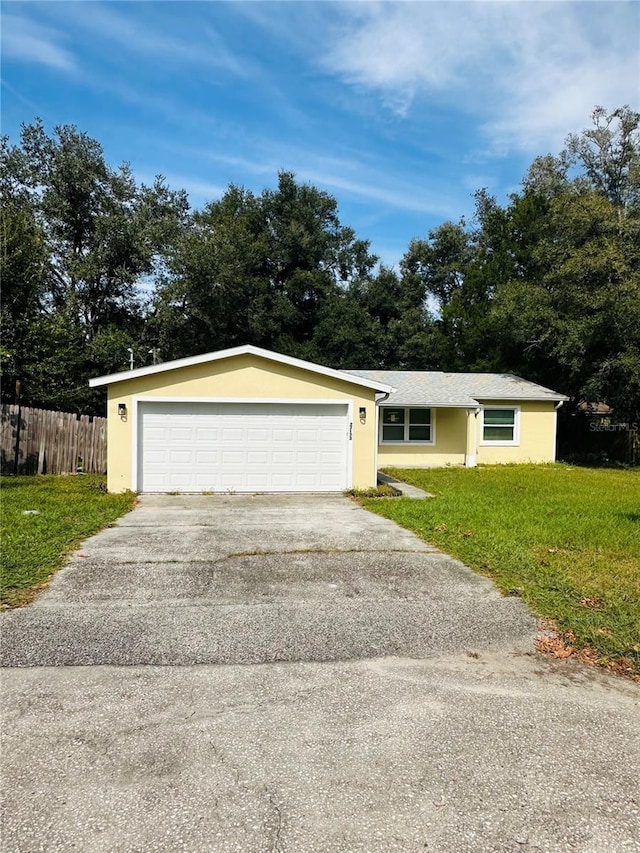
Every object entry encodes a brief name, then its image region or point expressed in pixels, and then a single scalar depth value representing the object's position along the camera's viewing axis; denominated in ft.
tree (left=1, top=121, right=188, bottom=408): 81.66
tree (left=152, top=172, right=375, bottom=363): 86.02
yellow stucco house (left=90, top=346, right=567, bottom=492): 39.78
